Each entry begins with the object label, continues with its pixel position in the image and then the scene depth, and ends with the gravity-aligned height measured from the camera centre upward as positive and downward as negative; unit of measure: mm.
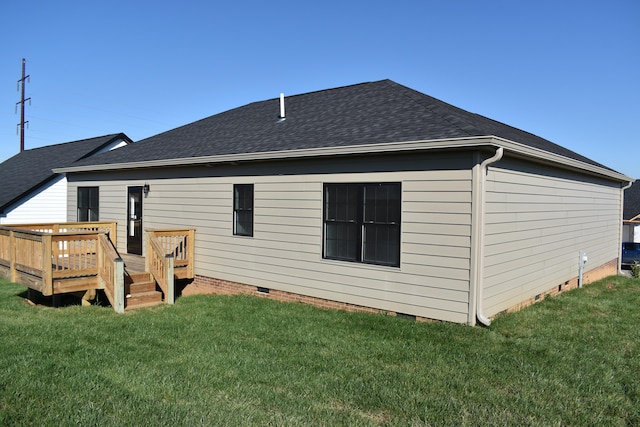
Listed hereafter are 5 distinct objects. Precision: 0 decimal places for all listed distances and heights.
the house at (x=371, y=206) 6969 -54
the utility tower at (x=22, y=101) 28516 +6303
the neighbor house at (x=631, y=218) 27172 -636
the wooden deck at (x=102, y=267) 8258 -1366
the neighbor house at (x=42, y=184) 18750 +623
